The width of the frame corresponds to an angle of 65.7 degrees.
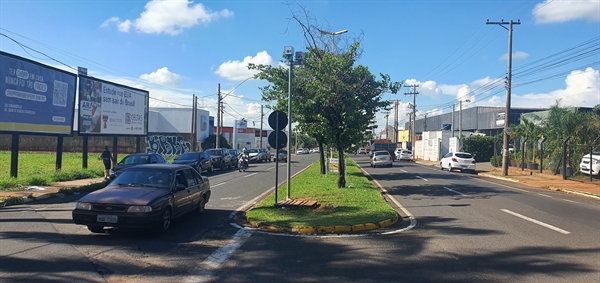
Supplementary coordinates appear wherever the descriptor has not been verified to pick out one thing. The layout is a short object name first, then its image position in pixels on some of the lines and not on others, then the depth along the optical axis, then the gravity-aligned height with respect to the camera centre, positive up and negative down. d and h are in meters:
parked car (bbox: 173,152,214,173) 26.12 -0.95
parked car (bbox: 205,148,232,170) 32.38 -0.99
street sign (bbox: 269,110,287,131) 12.57 +0.70
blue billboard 18.44 +1.81
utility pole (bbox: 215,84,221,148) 42.44 +3.30
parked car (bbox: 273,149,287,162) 52.13 -1.23
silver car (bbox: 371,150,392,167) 37.09 -0.80
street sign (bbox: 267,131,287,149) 12.50 +0.19
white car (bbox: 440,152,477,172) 32.53 -0.72
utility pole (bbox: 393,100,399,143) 72.00 +5.07
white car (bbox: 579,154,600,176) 24.13 -0.49
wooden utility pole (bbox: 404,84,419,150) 61.87 +7.55
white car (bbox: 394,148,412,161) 54.12 -0.59
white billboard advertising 24.88 +1.91
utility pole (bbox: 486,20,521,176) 28.72 +3.97
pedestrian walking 22.11 -0.91
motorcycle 30.92 -1.24
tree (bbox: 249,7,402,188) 16.27 +1.87
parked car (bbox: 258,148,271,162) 47.91 -0.99
